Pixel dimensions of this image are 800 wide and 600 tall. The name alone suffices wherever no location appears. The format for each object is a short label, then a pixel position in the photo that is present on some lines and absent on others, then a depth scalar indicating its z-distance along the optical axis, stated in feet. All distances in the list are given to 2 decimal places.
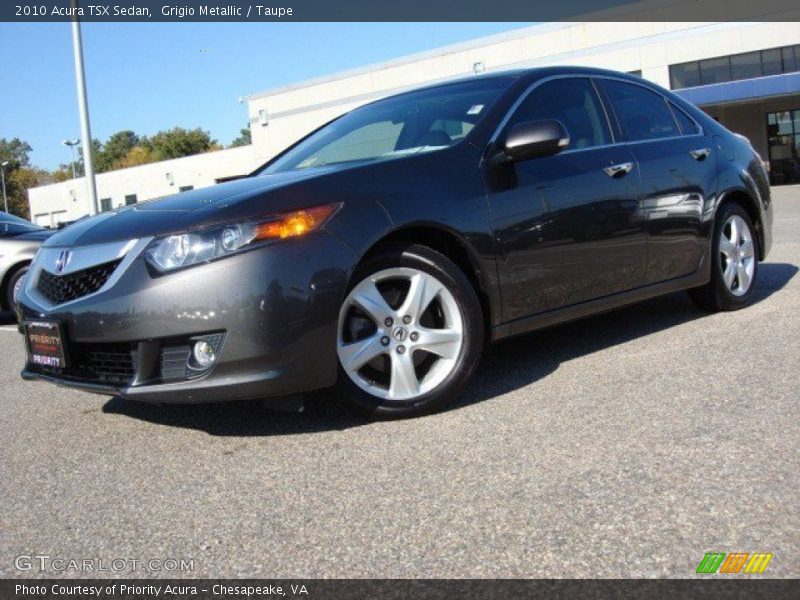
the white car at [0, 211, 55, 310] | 30.53
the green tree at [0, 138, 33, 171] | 411.54
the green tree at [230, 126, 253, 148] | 434.71
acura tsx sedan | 10.28
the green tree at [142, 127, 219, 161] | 326.44
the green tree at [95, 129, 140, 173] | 396.51
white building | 102.47
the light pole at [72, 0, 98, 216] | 63.00
